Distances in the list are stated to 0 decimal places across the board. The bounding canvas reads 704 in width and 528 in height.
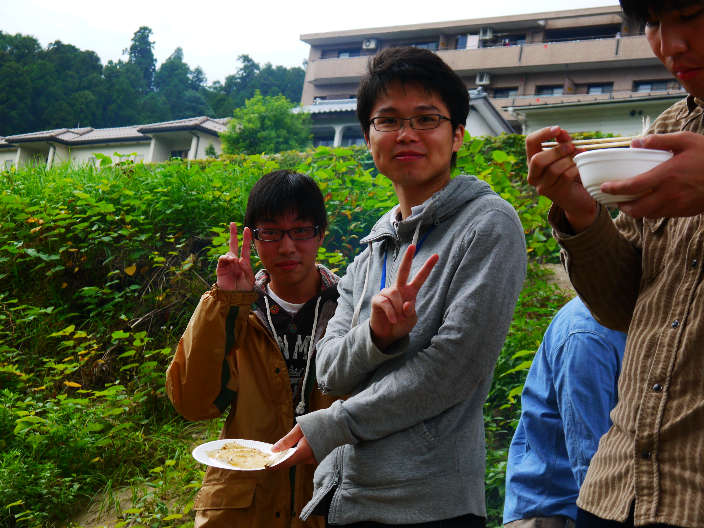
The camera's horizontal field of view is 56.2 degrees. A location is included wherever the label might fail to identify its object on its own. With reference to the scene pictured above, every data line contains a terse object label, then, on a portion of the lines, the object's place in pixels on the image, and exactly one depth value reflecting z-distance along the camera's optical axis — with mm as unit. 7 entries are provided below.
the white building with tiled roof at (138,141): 26156
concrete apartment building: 30297
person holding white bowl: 1007
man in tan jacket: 2227
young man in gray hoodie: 1574
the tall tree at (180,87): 46531
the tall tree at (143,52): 60844
